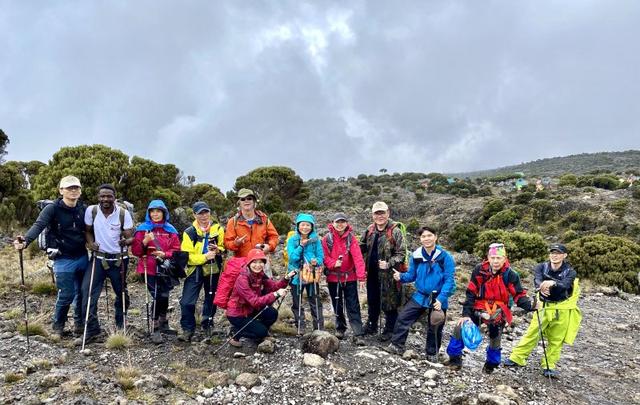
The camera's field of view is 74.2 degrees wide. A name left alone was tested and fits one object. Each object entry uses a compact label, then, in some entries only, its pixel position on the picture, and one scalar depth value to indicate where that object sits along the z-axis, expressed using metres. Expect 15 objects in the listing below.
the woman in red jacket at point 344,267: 6.92
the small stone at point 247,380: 5.47
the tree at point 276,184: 30.73
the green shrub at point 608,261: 15.98
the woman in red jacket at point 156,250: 6.72
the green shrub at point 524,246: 20.55
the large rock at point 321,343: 6.27
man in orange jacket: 6.94
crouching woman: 6.36
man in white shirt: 6.43
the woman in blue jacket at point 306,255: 6.79
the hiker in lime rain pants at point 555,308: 6.36
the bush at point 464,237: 26.09
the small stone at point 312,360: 5.98
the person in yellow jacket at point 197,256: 6.79
